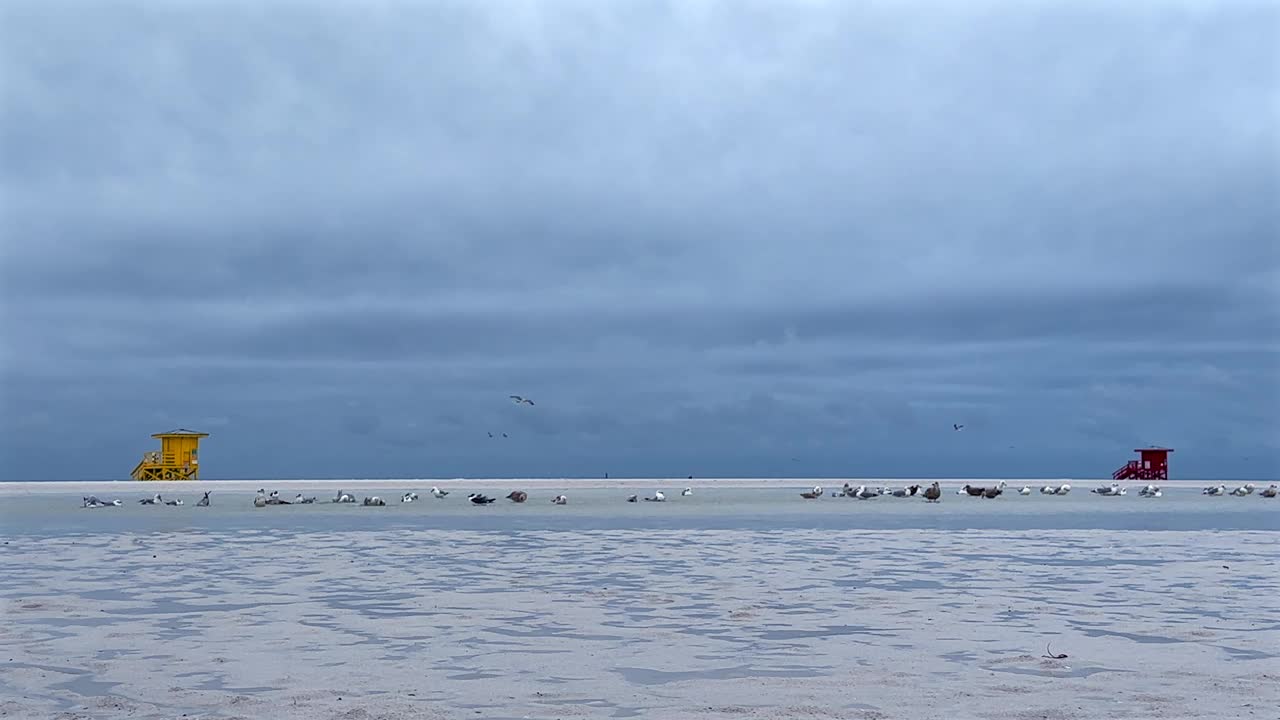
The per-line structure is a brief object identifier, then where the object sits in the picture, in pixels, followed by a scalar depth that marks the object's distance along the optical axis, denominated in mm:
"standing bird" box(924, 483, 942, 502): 66562
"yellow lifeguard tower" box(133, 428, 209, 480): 101438
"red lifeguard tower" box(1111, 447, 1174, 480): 115812
